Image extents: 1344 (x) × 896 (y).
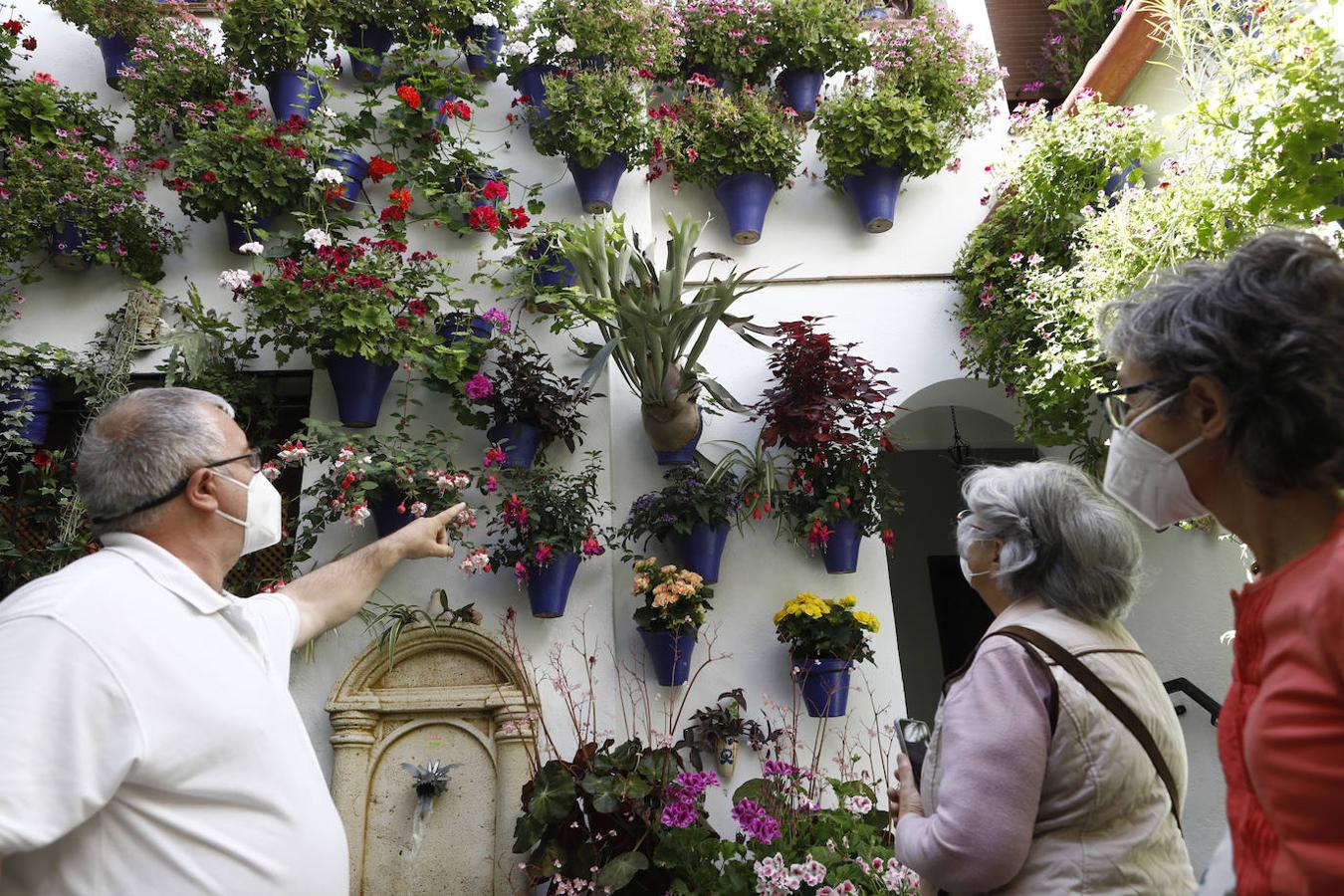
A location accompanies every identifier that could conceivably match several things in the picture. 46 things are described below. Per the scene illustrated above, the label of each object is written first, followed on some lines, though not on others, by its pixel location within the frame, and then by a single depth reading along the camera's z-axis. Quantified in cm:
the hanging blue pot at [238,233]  429
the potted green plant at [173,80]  447
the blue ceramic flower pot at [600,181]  447
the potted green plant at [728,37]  482
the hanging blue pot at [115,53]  469
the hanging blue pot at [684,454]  414
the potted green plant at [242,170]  420
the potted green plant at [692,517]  385
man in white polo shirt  137
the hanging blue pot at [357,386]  397
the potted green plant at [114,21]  465
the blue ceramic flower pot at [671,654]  376
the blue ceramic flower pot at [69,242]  421
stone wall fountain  350
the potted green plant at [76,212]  412
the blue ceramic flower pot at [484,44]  475
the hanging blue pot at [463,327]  411
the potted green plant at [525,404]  398
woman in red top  97
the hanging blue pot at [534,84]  463
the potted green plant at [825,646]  378
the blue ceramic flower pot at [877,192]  461
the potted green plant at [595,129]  439
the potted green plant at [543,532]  375
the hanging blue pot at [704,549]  390
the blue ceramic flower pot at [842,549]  399
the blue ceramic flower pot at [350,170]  432
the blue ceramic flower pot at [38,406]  395
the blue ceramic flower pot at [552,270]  420
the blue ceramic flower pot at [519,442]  403
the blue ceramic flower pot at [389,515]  383
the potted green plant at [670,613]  370
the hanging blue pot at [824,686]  378
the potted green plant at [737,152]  452
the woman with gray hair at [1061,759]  162
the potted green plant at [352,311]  386
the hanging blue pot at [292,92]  453
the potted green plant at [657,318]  393
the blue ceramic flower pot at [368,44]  468
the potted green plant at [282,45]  445
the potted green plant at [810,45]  480
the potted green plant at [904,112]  457
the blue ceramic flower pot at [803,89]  488
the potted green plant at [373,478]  368
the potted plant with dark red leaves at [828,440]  391
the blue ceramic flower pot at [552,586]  378
